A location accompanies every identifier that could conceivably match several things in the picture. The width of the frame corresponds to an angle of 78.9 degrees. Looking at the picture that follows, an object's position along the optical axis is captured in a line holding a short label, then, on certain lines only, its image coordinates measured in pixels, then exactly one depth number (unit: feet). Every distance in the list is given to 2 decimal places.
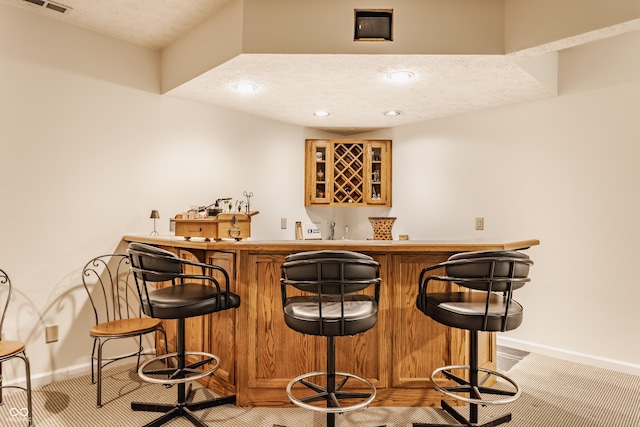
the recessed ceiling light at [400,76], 9.58
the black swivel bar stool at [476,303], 6.31
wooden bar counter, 8.07
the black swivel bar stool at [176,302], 6.79
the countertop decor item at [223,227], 8.29
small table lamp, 10.95
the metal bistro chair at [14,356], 6.92
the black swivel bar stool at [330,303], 5.96
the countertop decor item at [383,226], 15.29
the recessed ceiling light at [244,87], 10.69
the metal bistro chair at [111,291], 10.05
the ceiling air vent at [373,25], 8.39
